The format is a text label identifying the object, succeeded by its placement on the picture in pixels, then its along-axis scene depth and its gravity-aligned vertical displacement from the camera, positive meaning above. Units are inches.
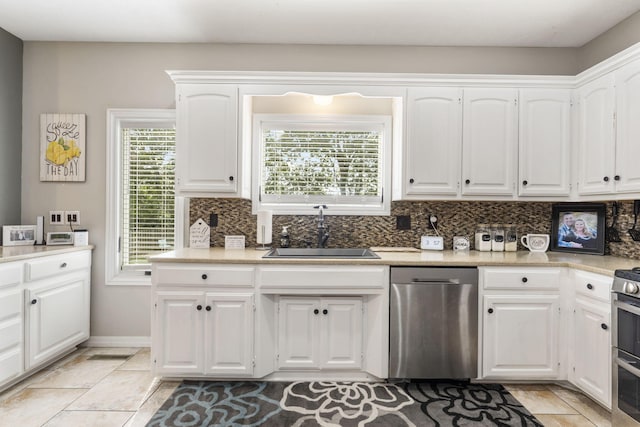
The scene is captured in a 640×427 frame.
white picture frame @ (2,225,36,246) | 106.1 -7.9
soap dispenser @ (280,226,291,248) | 112.6 -8.8
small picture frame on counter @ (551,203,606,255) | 103.5 -4.0
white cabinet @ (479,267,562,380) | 91.0 -28.0
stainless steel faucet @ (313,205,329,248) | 111.1 -6.3
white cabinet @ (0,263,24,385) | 84.5 -28.5
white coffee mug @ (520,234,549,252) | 108.9 -8.7
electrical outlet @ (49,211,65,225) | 117.1 -2.3
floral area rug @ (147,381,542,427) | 77.7 -46.6
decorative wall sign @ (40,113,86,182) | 117.0 +21.5
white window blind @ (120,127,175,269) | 119.7 +8.0
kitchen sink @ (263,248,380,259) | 105.6 -12.4
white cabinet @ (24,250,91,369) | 92.7 -27.7
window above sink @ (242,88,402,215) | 117.3 +20.4
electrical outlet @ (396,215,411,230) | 117.1 -3.3
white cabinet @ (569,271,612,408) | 78.3 -29.4
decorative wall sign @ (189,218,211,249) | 111.2 -7.6
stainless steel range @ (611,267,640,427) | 67.9 -27.2
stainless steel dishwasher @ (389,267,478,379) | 90.7 -28.7
